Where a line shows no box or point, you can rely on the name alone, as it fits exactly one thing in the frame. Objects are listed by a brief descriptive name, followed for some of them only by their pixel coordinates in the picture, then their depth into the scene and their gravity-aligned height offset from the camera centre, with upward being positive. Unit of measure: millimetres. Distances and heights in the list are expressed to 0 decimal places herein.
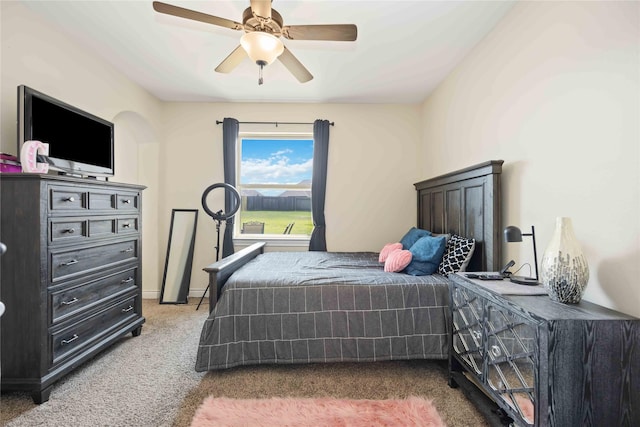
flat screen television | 1758 +604
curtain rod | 3708 +1221
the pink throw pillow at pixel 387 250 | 2721 -371
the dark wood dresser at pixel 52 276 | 1573 -379
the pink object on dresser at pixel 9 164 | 1630 +314
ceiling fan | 1535 +1114
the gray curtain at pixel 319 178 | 3656 +474
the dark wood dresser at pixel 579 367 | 1027 -583
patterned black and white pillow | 2137 -345
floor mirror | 3461 -551
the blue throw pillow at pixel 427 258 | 2184 -362
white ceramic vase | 1188 -242
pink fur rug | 1464 -1101
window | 3904 +397
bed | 1875 -735
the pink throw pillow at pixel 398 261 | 2211 -389
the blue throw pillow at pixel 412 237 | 2828 -248
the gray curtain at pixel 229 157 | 3613 +754
